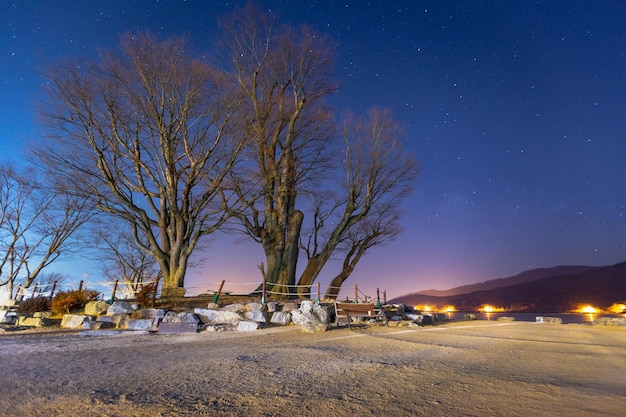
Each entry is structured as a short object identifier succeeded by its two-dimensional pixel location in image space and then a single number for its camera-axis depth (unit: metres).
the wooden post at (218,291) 13.55
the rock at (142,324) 10.81
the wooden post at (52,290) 15.85
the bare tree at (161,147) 14.39
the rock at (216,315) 11.72
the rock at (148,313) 11.52
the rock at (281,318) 12.24
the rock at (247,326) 10.78
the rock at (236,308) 12.23
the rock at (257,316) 11.76
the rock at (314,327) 10.17
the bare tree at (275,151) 17.16
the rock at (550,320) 17.05
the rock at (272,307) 13.04
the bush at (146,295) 12.58
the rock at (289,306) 13.17
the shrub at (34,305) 14.53
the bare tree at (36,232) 20.27
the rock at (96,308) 12.73
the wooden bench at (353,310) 11.66
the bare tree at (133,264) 26.84
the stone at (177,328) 10.32
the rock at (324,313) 12.23
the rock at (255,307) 12.59
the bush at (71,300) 13.47
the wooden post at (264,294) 13.38
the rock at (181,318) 11.05
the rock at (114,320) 11.10
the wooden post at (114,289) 13.79
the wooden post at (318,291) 13.65
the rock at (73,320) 11.60
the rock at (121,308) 12.06
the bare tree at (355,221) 19.08
